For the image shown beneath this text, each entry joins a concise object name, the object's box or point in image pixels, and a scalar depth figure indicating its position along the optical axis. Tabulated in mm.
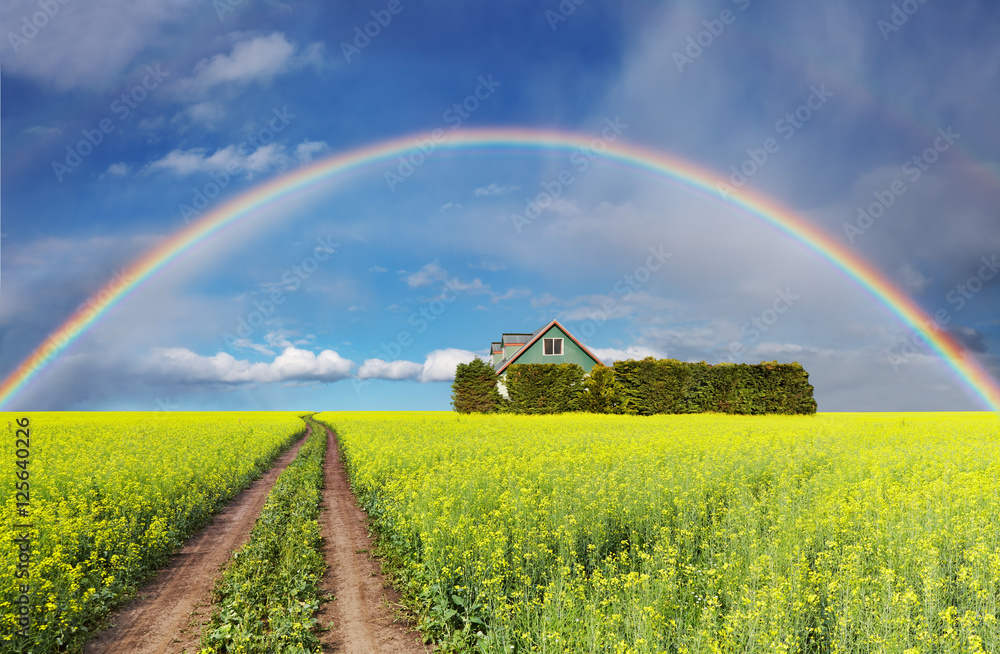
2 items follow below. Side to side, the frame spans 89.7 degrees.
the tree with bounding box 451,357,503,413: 47906
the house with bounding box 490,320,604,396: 54062
